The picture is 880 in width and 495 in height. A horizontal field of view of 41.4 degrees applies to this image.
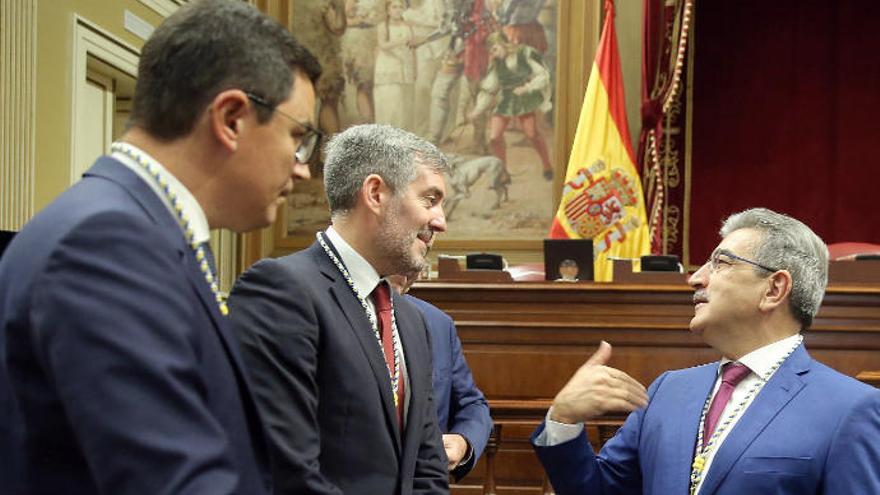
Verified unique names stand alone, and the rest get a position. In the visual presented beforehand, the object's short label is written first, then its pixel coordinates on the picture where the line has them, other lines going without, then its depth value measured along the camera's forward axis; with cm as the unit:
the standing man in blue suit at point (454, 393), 364
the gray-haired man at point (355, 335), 220
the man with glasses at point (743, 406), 271
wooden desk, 564
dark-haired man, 125
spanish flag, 855
